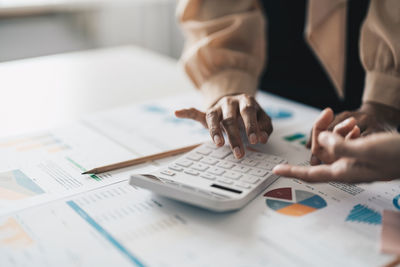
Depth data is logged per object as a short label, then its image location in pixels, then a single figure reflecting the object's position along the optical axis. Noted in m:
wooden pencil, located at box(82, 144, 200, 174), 0.61
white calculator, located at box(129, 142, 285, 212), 0.49
